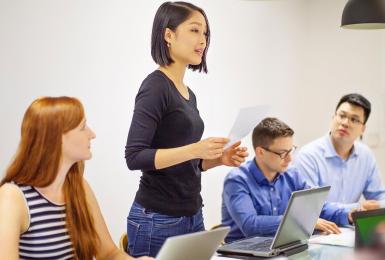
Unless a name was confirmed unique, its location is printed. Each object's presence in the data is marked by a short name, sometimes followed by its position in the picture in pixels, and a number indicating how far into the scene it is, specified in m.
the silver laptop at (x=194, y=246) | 1.51
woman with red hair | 1.84
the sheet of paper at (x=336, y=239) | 2.52
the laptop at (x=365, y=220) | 1.88
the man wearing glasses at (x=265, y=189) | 2.81
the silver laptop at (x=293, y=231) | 2.22
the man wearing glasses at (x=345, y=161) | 3.59
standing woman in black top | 2.12
